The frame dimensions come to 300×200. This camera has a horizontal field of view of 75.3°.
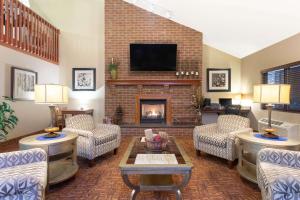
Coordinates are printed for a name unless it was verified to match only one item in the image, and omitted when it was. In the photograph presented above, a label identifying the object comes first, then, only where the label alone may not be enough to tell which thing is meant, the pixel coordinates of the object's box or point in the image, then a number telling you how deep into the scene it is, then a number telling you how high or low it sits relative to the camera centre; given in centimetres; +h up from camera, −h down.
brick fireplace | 577 +121
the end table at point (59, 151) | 235 -69
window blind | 370 +42
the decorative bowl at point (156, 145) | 246 -59
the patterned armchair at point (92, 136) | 315 -66
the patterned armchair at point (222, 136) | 312 -65
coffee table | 194 -72
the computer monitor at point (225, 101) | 591 -7
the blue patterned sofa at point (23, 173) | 114 -59
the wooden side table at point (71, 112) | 550 -39
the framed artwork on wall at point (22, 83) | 432 +36
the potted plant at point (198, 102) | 554 -10
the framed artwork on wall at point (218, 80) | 604 +58
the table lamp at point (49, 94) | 248 +5
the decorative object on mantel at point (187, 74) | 570 +72
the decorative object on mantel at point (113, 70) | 563 +82
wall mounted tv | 563 +120
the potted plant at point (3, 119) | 240 -26
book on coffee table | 204 -67
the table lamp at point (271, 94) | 253 +6
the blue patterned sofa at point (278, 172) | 116 -58
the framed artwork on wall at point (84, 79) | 595 +59
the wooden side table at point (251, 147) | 238 -63
